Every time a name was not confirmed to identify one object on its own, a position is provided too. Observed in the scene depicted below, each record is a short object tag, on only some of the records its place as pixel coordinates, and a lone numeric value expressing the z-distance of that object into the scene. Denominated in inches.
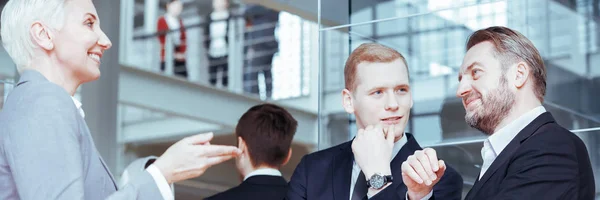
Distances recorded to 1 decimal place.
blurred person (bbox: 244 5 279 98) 408.8
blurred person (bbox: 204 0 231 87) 425.1
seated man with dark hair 146.3
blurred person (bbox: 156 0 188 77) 421.3
